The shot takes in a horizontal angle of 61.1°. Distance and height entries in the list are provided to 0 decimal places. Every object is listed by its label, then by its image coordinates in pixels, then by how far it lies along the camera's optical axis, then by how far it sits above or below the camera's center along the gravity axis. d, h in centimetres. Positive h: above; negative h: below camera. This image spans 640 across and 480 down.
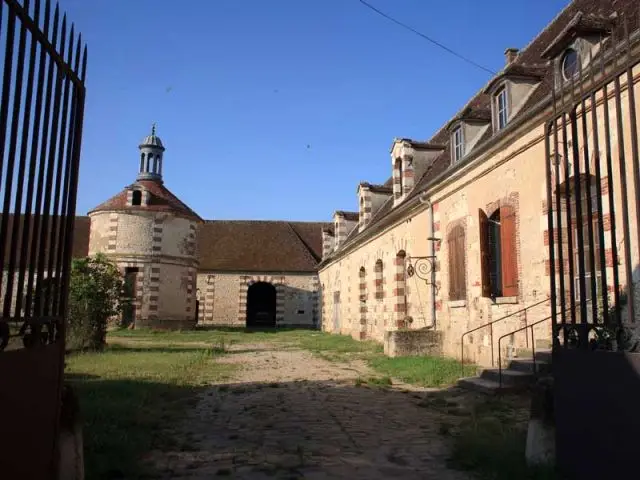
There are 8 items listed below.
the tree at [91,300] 1339 +34
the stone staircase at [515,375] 758 -80
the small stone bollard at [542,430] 389 -80
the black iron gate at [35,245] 244 +36
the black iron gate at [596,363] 305 -26
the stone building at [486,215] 850 +216
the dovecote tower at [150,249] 2578 +314
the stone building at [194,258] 2602 +314
